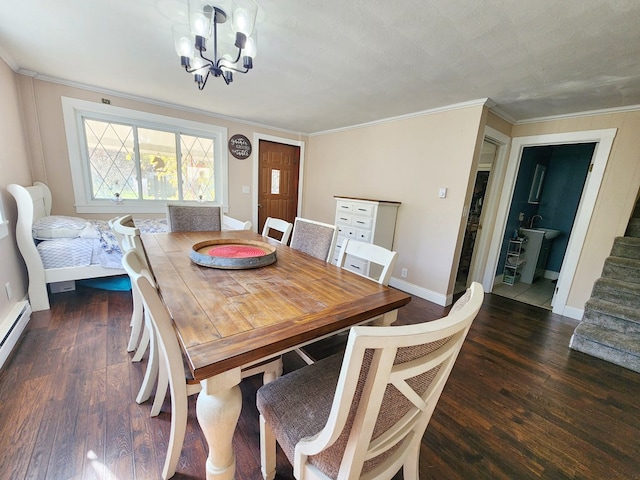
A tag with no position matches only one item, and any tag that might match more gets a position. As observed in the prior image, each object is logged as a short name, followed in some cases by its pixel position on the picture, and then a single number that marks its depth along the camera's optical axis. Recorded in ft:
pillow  7.45
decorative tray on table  4.52
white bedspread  7.48
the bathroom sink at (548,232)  12.41
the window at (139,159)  9.73
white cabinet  10.00
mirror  12.62
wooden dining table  2.47
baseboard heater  5.36
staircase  6.52
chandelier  4.26
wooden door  14.28
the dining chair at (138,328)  4.46
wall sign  12.84
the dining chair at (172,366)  2.59
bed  6.93
